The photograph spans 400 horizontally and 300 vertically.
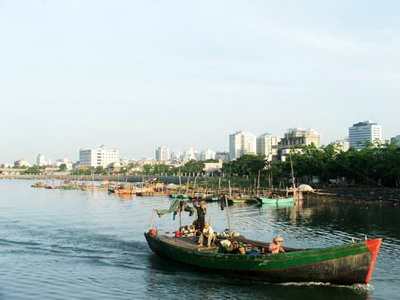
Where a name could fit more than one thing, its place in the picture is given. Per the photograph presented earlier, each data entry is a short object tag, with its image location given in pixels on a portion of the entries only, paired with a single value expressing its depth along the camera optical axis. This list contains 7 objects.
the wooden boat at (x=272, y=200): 70.69
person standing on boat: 27.72
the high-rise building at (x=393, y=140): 84.06
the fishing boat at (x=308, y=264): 20.94
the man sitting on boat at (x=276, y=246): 22.33
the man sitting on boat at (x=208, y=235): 25.67
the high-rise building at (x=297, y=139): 179.06
